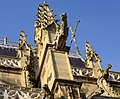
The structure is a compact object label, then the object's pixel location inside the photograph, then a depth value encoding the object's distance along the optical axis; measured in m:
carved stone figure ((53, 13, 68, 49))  12.71
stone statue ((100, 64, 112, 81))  13.75
